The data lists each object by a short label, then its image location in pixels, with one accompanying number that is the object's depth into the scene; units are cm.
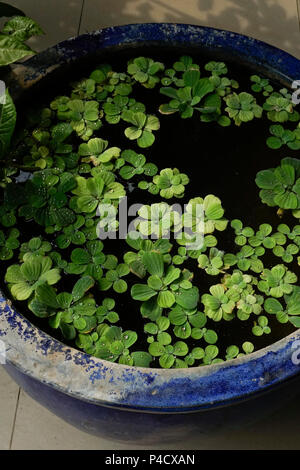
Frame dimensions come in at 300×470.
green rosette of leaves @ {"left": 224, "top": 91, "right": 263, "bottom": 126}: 152
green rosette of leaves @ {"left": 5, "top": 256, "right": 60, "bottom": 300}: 121
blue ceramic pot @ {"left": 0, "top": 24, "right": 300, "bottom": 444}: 102
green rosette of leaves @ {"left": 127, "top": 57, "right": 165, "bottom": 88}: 157
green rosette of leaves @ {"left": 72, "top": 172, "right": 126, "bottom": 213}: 135
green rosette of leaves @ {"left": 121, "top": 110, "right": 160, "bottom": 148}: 146
